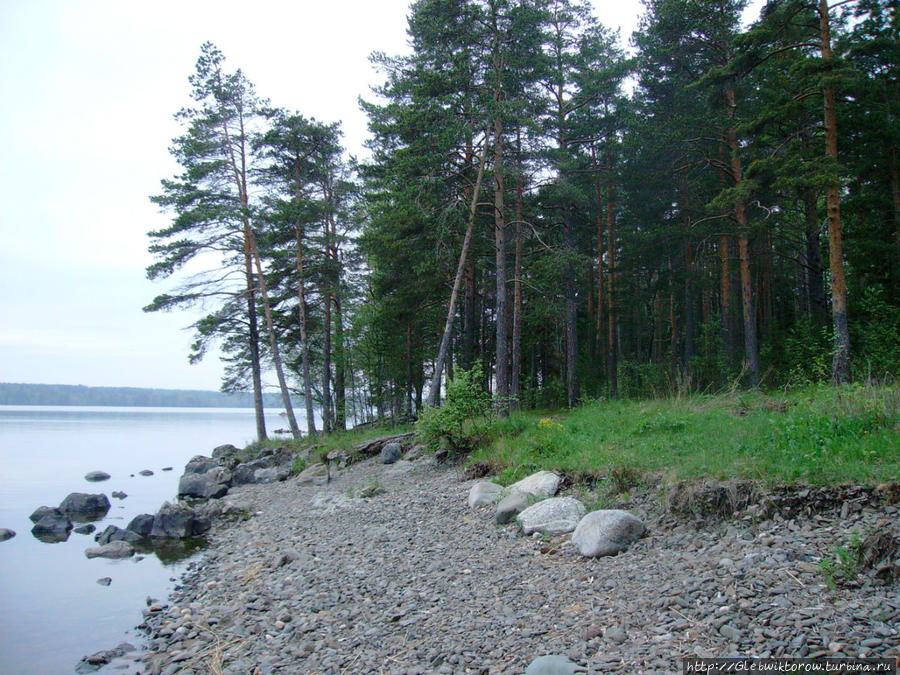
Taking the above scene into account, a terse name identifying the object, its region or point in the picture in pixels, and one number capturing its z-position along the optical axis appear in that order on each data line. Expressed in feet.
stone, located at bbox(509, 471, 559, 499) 23.15
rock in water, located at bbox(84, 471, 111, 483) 67.33
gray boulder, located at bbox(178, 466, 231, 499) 52.85
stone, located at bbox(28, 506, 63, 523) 42.22
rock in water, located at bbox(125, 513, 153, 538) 37.68
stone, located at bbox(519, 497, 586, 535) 19.65
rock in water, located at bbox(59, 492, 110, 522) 45.98
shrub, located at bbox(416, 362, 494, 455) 34.68
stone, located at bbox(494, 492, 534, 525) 22.38
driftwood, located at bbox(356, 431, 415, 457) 47.01
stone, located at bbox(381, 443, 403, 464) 43.29
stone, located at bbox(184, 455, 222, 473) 67.92
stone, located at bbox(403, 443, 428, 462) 41.03
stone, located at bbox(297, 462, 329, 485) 45.73
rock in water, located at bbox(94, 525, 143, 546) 36.14
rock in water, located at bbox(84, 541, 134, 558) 33.58
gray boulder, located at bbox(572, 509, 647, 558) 16.89
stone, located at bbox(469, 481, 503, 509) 25.59
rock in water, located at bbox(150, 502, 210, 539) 36.94
